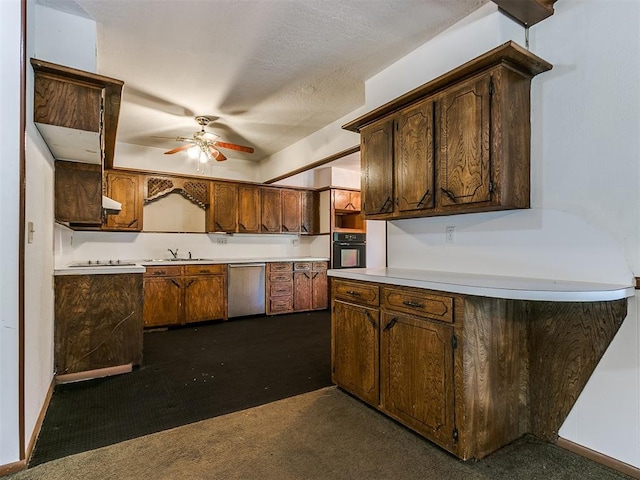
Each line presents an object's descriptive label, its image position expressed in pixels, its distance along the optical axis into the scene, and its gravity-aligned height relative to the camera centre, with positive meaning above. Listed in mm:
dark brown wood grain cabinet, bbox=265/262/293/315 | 5465 -689
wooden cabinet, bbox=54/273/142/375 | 2871 -661
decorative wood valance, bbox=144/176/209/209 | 5023 +847
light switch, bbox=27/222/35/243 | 1868 +77
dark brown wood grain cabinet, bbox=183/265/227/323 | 4820 -681
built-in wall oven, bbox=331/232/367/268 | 5883 -110
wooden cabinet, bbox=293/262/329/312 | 5713 -710
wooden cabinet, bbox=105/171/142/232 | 4719 +649
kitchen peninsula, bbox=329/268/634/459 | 1740 -611
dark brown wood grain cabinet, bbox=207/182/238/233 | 5402 +581
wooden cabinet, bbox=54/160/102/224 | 2977 +466
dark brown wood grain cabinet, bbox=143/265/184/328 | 4574 -685
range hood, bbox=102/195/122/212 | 3302 +403
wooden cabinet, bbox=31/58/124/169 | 2027 +876
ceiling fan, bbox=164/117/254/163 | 3996 +1171
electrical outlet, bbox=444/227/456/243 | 2480 +66
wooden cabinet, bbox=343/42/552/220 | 1910 +648
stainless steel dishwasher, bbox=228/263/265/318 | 5156 -681
